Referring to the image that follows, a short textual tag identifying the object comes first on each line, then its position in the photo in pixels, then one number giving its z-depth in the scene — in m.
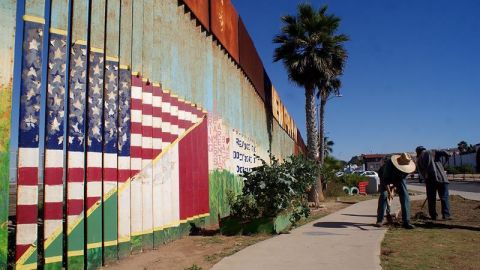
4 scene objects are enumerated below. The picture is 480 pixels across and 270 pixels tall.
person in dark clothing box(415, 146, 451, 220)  11.26
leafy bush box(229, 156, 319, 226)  9.37
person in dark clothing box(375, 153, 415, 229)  9.98
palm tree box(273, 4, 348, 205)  20.33
